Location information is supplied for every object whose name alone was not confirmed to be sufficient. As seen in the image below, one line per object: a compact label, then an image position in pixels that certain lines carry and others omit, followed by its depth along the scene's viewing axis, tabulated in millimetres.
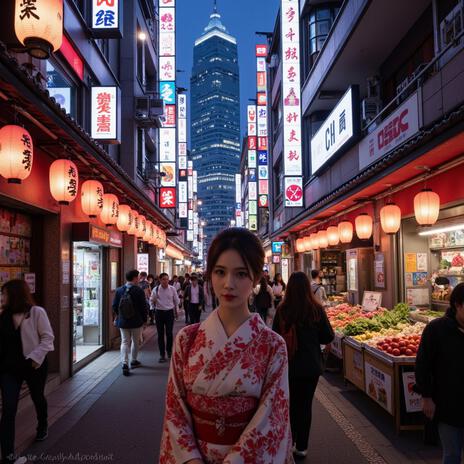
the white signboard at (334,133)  13078
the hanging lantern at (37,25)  6480
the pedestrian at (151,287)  17786
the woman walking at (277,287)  20594
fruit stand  6215
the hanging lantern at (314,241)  17688
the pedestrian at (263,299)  15297
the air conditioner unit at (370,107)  14422
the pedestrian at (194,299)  16141
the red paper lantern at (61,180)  7742
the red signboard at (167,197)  25344
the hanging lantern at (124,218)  12500
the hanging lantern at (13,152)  5734
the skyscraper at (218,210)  197375
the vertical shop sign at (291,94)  20078
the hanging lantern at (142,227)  15039
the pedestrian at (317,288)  10258
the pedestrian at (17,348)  4996
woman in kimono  2330
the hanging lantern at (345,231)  13454
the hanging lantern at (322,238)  16148
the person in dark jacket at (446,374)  3852
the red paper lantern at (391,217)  9602
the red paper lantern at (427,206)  7891
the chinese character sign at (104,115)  12820
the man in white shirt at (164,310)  11602
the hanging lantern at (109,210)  10695
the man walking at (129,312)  9992
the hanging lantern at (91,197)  9445
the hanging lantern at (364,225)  11727
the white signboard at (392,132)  9477
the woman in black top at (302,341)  5109
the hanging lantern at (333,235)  14836
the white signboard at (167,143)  25531
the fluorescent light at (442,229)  8861
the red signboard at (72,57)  11023
